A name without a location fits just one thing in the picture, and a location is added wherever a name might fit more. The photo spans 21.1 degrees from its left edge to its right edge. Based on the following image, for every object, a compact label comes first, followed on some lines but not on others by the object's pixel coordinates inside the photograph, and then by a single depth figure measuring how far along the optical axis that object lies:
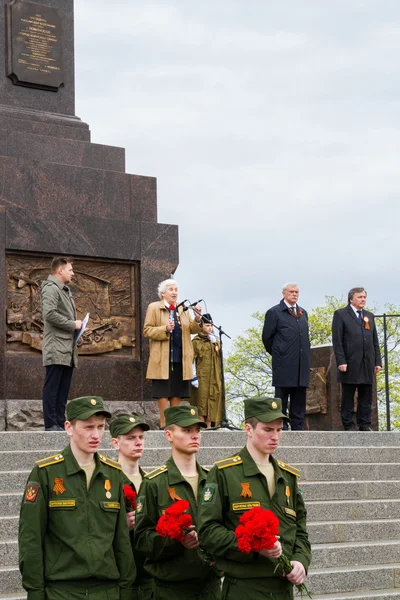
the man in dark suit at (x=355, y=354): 12.74
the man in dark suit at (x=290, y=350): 12.54
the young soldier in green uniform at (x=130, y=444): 6.36
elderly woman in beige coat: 12.34
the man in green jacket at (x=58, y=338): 10.94
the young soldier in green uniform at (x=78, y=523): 5.26
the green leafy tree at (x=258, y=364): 38.41
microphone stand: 12.91
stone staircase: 8.20
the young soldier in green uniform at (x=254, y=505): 5.40
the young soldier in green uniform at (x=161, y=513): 5.78
